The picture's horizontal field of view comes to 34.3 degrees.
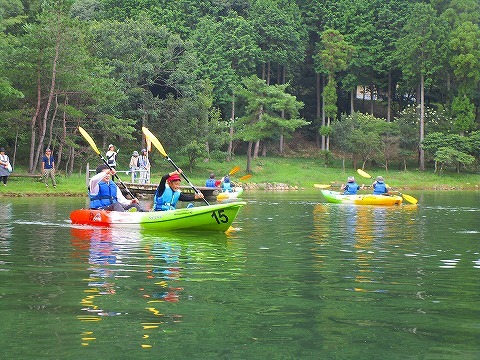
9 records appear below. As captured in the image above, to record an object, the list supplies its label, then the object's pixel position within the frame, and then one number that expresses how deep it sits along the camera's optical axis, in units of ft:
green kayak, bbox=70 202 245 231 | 50.93
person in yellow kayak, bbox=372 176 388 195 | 95.30
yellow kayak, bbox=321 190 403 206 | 92.08
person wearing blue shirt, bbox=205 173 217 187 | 108.58
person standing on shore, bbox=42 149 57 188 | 99.71
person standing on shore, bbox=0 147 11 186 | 90.39
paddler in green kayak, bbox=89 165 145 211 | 54.70
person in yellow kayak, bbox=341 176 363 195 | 97.71
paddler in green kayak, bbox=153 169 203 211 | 54.03
